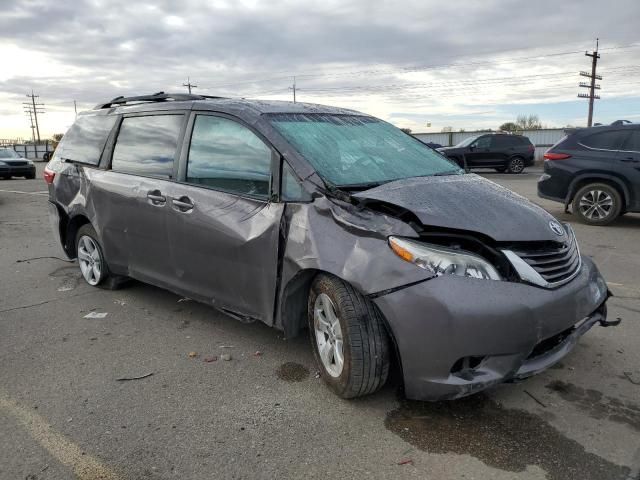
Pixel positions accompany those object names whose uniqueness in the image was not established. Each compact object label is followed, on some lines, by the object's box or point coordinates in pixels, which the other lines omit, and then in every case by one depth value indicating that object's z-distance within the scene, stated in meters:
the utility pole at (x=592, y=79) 49.05
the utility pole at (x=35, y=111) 94.38
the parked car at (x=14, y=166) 21.98
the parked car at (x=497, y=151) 22.62
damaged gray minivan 2.69
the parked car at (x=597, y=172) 8.35
